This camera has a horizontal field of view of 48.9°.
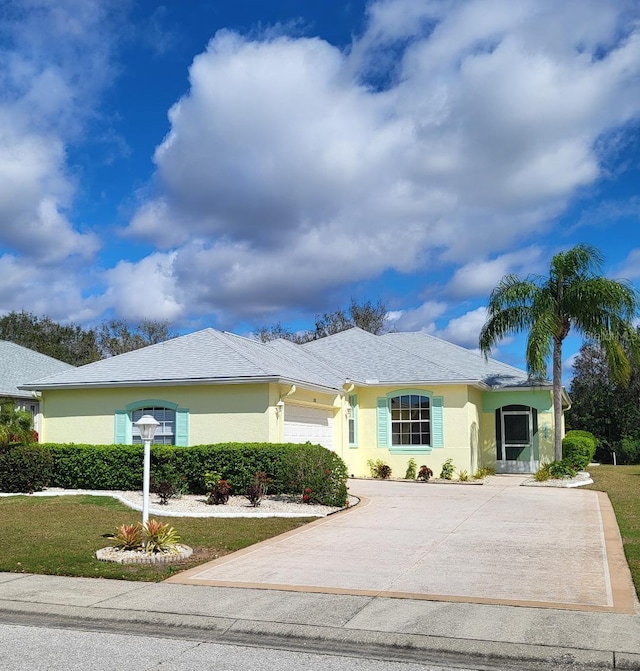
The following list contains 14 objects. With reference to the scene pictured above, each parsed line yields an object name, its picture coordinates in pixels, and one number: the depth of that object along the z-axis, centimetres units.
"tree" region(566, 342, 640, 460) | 3647
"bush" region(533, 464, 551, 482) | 2160
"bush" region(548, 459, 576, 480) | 2194
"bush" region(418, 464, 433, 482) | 2289
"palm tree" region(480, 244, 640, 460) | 2222
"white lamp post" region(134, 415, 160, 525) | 1060
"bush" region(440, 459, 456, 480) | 2306
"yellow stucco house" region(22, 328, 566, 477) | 1892
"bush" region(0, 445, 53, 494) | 1745
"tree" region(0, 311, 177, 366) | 5591
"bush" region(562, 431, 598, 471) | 2370
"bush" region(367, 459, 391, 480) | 2377
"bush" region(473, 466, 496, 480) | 2369
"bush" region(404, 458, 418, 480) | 2345
